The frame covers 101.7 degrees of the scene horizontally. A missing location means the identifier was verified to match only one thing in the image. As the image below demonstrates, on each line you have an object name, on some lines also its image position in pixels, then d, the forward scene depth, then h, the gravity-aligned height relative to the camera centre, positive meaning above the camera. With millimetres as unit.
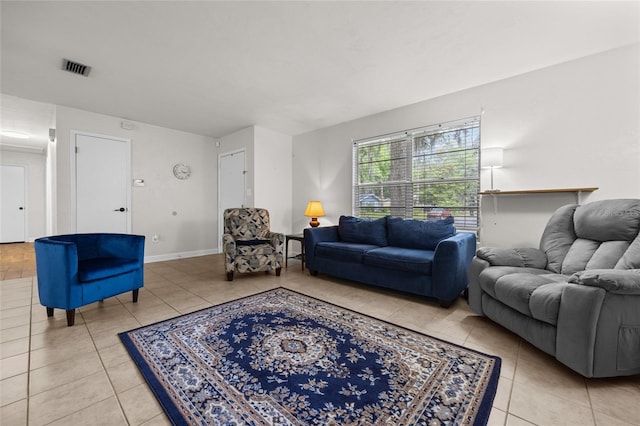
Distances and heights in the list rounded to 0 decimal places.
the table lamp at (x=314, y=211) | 4587 +45
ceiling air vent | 2775 +1624
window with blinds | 3391 +581
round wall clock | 5215 +892
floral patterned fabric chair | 3564 -421
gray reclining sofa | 1443 -509
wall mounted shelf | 2562 +214
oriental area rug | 1271 -965
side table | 4226 -392
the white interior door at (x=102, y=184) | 4145 +530
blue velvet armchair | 2205 -487
